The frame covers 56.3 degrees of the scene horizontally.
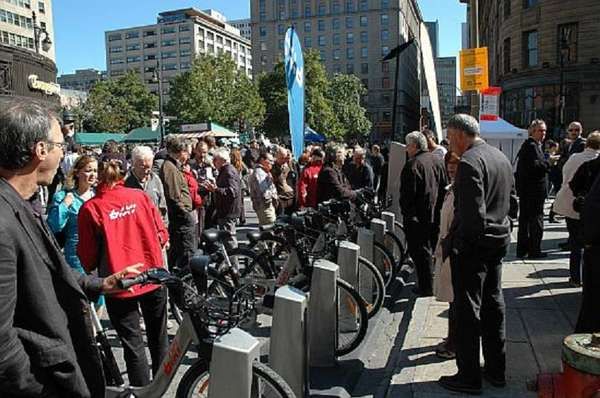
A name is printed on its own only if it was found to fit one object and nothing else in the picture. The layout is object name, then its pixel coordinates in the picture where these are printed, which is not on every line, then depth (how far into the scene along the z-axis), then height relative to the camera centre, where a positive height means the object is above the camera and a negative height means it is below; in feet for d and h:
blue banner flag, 28.94 +2.79
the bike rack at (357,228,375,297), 21.49 -3.99
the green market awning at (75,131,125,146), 168.61 +1.97
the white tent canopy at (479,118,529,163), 48.73 -0.16
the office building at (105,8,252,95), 472.85 +87.50
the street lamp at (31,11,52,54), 86.39 +16.23
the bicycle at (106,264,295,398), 10.02 -3.80
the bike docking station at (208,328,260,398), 9.45 -3.83
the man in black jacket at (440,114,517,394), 12.48 -2.65
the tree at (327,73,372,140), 277.85 +17.91
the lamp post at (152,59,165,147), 115.85 +3.91
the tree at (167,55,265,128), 191.93 +16.08
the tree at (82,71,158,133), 230.48 +17.36
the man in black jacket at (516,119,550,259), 26.53 -2.38
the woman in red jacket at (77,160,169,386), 12.81 -2.34
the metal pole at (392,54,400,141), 31.11 +2.23
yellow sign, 31.81 +3.71
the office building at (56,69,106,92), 600.39 +72.24
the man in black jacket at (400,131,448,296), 21.66 -2.50
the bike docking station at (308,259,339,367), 15.47 -4.59
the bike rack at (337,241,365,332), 18.20 -3.99
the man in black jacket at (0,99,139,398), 6.00 -1.61
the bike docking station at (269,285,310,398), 12.30 -4.35
